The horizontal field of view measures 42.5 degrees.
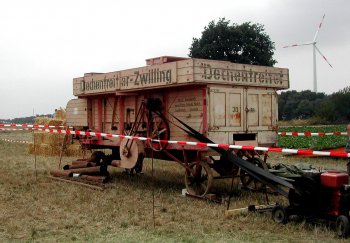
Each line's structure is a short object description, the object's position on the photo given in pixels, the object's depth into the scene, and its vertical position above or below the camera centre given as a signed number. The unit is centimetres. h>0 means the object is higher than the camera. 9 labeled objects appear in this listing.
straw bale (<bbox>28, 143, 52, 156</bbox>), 1978 -113
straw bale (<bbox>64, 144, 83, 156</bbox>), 1984 -120
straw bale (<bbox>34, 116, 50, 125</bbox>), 2148 +19
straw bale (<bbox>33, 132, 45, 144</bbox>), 2030 -63
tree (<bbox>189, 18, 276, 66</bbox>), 3809 +674
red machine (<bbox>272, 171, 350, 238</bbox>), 614 -111
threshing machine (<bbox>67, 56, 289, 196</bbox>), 891 +30
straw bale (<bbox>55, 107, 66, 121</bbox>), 2212 +49
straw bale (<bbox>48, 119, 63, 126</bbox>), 2055 +9
